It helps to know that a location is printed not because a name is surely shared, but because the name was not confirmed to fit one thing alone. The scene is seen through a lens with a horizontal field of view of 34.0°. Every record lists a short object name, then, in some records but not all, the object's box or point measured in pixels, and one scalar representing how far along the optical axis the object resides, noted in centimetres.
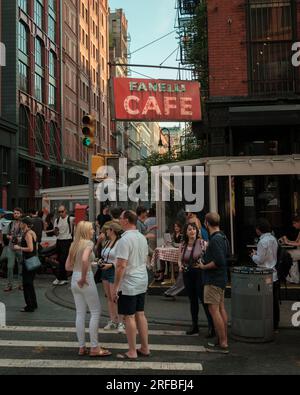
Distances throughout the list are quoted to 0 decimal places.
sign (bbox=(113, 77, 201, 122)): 1255
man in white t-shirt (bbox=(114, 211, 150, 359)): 596
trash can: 689
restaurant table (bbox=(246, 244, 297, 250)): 1017
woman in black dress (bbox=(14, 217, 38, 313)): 880
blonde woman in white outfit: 617
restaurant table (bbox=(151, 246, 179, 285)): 1070
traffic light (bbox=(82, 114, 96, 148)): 1125
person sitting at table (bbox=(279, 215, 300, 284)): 1005
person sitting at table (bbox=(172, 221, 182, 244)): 1081
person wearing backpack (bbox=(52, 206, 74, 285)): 1218
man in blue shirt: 648
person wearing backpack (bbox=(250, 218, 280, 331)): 741
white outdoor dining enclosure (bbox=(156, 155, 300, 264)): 1195
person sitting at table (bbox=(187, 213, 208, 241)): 809
